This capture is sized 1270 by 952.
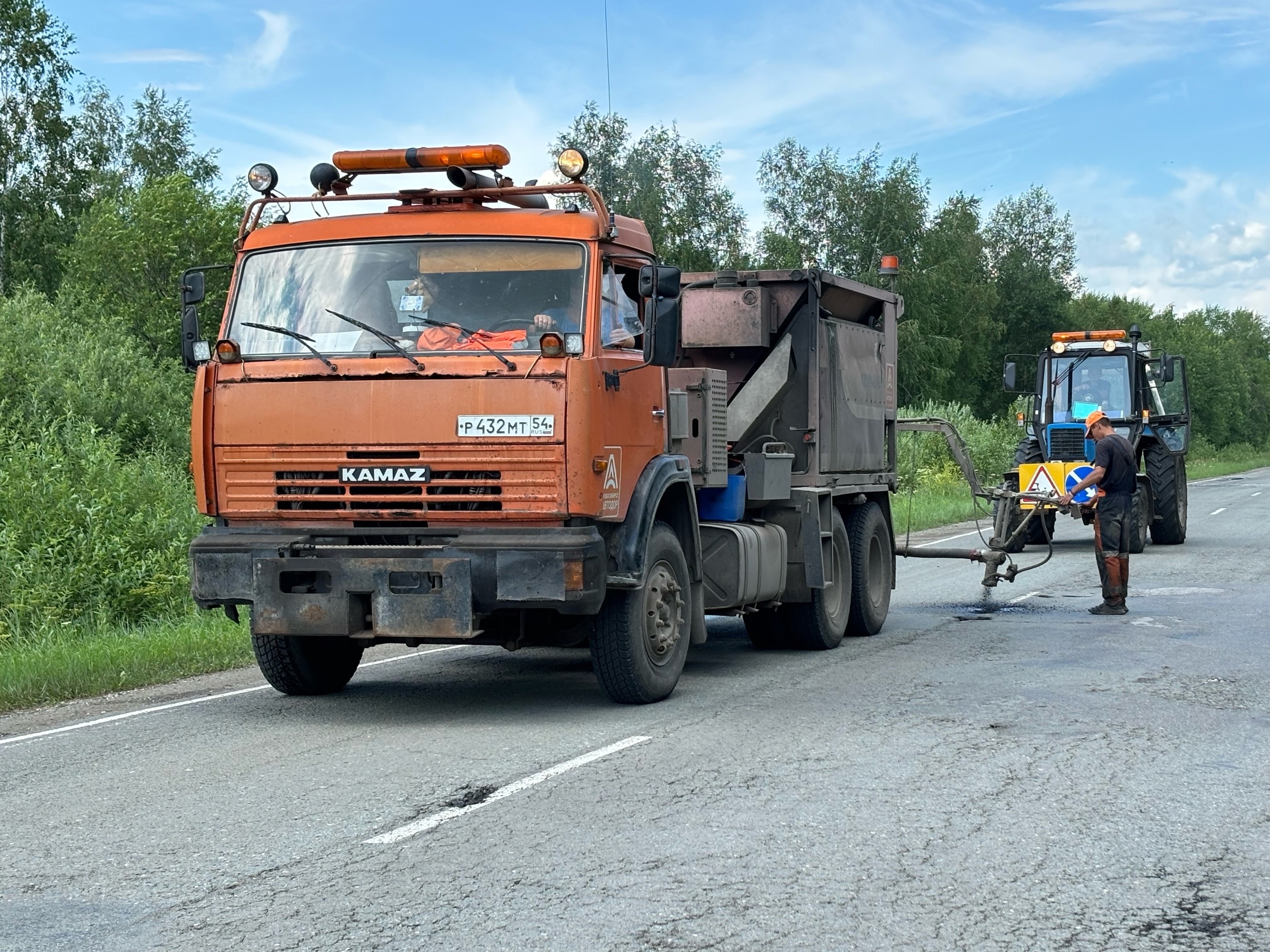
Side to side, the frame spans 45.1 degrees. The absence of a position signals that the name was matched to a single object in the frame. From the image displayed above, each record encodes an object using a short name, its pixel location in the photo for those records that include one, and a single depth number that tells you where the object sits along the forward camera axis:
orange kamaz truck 8.17
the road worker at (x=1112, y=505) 14.03
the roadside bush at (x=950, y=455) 37.47
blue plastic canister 10.82
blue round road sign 18.95
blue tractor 22.05
